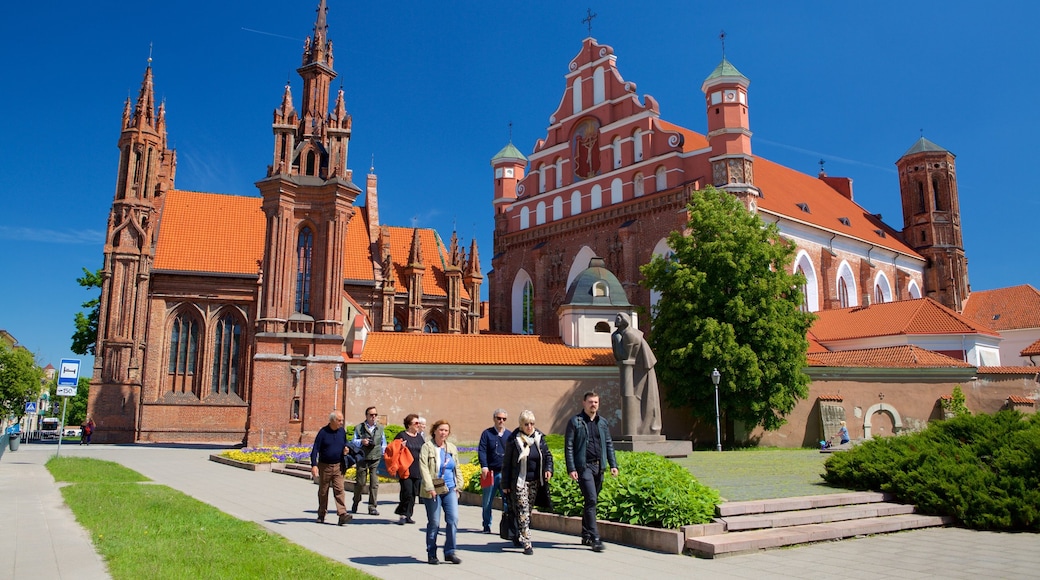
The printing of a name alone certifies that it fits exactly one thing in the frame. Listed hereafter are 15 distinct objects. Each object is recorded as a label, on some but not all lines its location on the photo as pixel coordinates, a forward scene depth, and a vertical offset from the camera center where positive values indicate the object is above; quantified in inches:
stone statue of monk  890.1 +38.3
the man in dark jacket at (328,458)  443.8 -25.1
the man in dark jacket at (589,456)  354.9 -19.7
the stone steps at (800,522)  357.4 -59.2
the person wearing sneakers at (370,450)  489.7 -22.4
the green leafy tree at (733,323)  1123.3 +137.0
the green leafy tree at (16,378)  2119.8 +112.3
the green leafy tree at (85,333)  1829.5 +201.3
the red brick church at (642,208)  1556.3 +480.3
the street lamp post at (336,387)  1112.2 +41.5
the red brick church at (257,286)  1140.5 +258.6
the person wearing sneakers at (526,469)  352.8 -25.7
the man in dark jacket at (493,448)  389.4 -17.2
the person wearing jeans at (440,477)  325.4 -30.2
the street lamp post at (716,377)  1027.3 +48.8
